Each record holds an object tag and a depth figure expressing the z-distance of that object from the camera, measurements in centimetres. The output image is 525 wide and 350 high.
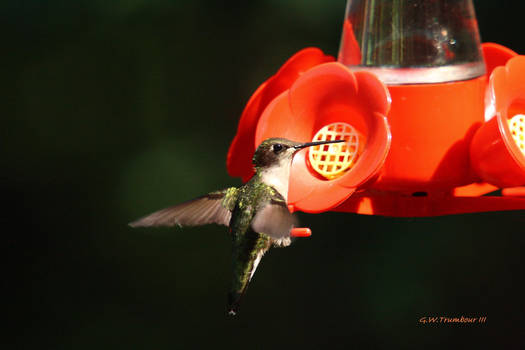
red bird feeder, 448
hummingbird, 451
